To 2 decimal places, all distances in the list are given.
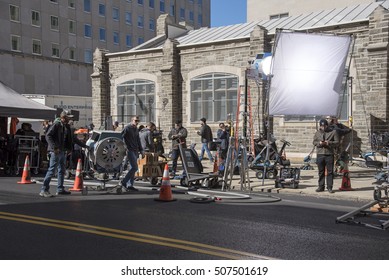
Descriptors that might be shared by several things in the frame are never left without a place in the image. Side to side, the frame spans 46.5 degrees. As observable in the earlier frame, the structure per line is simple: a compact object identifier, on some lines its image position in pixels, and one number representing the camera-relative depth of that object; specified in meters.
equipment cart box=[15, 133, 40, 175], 15.64
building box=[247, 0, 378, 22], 32.58
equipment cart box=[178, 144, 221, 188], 12.20
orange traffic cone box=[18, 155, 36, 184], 13.17
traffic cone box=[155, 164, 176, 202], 9.98
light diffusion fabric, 13.16
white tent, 16.22
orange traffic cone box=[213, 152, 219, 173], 12.84
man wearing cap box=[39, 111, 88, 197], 10.28
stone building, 18.25
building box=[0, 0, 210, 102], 45.22
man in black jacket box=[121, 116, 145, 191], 11.36
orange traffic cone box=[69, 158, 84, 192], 11.29
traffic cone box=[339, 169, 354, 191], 11.61
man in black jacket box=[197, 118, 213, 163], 17.84
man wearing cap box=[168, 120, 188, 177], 14.72
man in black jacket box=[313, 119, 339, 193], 11.36
